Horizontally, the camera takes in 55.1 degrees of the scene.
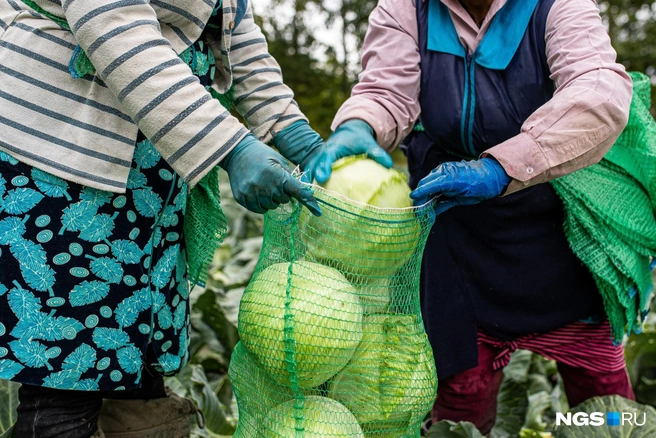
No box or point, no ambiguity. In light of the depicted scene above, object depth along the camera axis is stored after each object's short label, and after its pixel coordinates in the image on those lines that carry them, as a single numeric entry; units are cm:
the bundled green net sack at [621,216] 200
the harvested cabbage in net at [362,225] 145
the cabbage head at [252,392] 151
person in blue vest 166
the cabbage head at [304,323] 137
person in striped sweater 134
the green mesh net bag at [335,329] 139
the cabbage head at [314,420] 139
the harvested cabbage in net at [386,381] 149
